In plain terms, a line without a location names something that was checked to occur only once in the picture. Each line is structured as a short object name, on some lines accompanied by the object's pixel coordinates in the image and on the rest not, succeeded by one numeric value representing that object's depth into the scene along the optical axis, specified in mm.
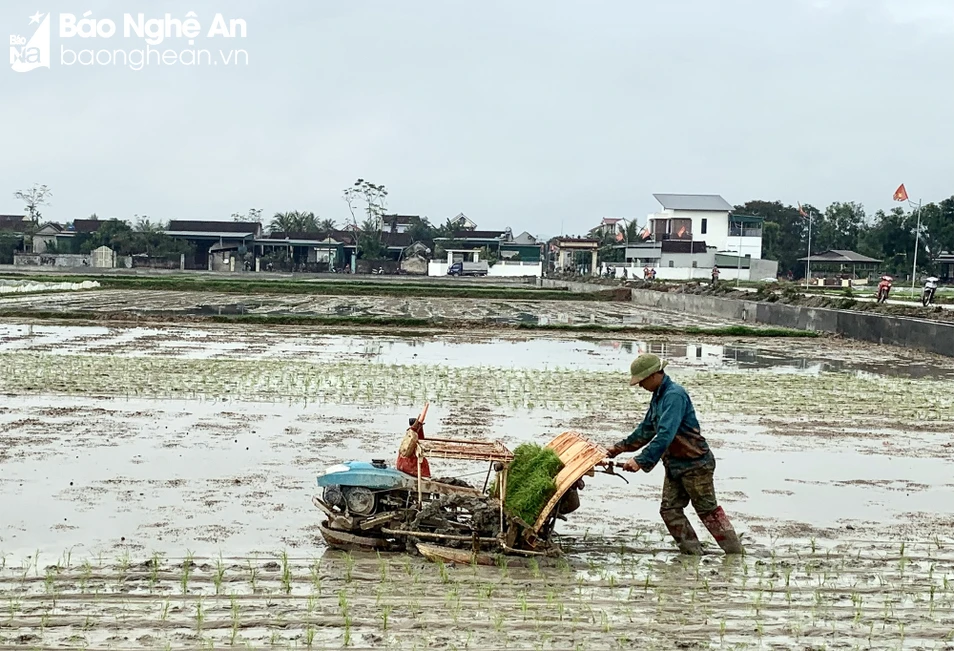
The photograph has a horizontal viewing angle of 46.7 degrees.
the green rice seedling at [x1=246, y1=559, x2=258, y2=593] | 5616
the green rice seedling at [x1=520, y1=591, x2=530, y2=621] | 5323
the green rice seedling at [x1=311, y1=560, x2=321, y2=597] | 5594
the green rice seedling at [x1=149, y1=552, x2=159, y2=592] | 5546
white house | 75312
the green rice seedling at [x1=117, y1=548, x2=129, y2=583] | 5673
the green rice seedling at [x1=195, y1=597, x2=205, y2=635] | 4883
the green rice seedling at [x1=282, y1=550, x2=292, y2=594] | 5570
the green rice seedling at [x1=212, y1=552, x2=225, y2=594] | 5527
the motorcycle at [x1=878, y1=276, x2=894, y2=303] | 32062
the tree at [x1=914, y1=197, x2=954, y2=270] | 71938
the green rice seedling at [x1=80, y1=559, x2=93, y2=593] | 5527
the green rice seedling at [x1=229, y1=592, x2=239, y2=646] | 4789
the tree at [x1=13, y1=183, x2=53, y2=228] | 92688
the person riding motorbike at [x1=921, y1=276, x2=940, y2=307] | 30208
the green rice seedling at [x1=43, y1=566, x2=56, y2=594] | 5418
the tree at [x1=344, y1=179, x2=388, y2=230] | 92625
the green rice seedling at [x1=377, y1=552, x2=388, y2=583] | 5857
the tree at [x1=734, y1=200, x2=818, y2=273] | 85312
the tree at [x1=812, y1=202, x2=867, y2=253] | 90000
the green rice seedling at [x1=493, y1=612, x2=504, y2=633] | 5036
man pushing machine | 6418
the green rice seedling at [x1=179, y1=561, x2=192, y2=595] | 5484
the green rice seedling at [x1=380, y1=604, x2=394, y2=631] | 4998
